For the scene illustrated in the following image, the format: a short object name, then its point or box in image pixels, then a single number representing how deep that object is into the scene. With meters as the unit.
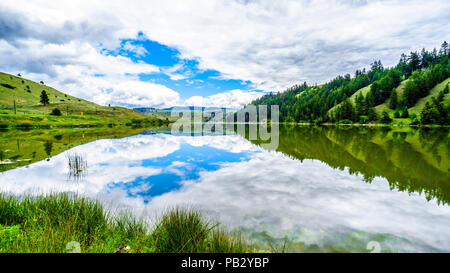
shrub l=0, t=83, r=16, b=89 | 149.62
